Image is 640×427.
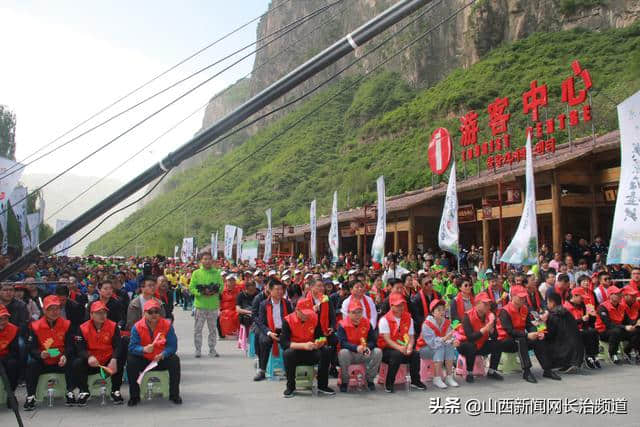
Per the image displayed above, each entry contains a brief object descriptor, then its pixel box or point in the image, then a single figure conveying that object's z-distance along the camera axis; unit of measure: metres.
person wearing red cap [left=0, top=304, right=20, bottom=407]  6.46
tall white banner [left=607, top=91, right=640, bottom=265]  8.02
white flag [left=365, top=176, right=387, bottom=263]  13.51
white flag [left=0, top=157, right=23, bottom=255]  10.41
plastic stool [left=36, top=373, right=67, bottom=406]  6.39
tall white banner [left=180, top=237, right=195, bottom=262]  42.69
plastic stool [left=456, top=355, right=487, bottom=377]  7.80
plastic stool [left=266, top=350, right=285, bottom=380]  7.84
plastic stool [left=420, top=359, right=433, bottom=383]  7.58
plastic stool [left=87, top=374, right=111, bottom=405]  6.55
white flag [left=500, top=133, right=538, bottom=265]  10.56
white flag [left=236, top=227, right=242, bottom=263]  30.36
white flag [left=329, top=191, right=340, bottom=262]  17.96
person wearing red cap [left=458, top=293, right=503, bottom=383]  7.65
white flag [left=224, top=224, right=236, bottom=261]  28.91
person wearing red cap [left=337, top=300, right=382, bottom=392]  7.07
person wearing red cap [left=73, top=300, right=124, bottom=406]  6.50
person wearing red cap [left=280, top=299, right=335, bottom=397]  6.88
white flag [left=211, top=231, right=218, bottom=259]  37.67
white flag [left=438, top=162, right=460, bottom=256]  12.38
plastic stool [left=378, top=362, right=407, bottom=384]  7.29
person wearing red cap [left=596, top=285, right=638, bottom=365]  8.70
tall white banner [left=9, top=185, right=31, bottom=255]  19.27
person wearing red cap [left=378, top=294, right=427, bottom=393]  7.09
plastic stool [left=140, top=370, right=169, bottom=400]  6.48
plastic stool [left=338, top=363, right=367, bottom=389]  7.10
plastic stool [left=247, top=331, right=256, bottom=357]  9.73
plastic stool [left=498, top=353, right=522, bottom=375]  8.04
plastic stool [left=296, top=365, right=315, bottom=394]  7.00
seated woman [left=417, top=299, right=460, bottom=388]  7.48
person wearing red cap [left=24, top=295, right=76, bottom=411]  6.35
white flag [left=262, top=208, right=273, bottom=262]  25.17
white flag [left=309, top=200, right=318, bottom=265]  20.00
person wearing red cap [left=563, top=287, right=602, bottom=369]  8.55
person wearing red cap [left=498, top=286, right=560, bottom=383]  7.84
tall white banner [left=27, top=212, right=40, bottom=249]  24.67
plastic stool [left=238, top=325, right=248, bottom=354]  10.94
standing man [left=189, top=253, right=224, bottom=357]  9.74
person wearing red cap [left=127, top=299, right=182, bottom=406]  6.39
